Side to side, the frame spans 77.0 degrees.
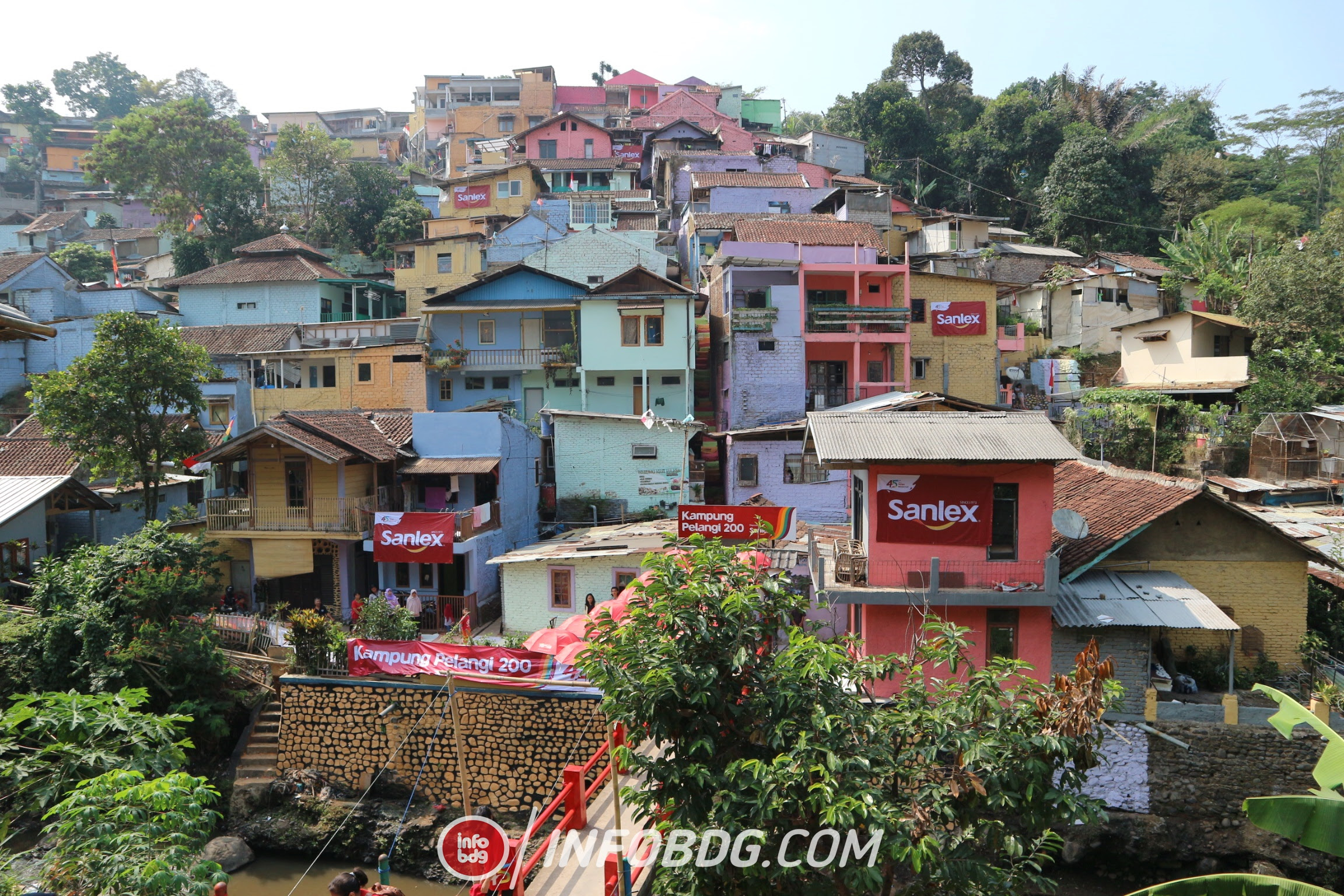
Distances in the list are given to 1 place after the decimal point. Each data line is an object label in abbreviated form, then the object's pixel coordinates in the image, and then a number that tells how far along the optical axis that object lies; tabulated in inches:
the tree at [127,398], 853.8
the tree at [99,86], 3368.6
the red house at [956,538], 619.5
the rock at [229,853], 644.7
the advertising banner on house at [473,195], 1834.4
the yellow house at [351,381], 1201.4
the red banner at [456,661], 631.2
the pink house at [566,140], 2111.2
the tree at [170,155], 1834.4
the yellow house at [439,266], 1499.8
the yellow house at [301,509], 874.8
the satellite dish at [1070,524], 660.1
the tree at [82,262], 1815.9
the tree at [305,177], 1892.2
